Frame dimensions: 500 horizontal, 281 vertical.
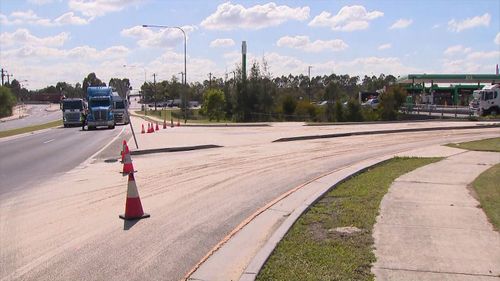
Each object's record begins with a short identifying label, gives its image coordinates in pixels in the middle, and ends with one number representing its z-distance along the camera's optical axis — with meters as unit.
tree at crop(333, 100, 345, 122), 52.57
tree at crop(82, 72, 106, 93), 160.56
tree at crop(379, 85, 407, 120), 54.76
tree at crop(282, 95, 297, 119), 58.75
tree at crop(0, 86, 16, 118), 112.25
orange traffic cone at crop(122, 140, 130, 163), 14.33
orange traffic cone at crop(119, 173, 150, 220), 8.91
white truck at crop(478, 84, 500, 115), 50.25
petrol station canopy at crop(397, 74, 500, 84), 83.81
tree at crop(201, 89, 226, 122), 67.94
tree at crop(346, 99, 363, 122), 52.16
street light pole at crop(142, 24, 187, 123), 59.69
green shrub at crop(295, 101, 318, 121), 56.09
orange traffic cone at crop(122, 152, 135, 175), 13.05
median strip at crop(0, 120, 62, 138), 40.66
